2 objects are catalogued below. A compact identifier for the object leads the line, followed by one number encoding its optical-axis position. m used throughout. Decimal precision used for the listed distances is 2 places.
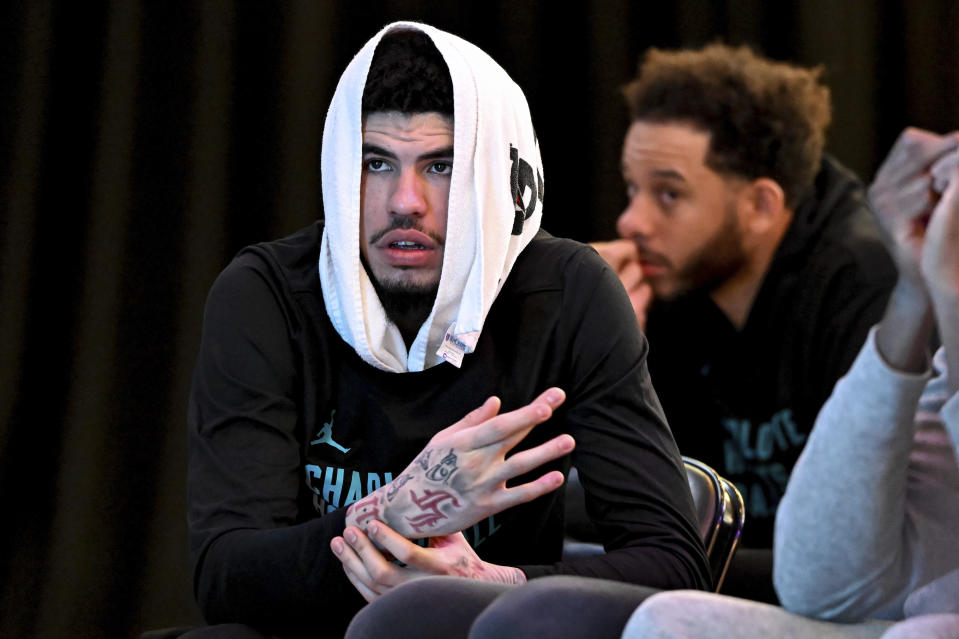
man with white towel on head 6.06
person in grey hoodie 5.68
